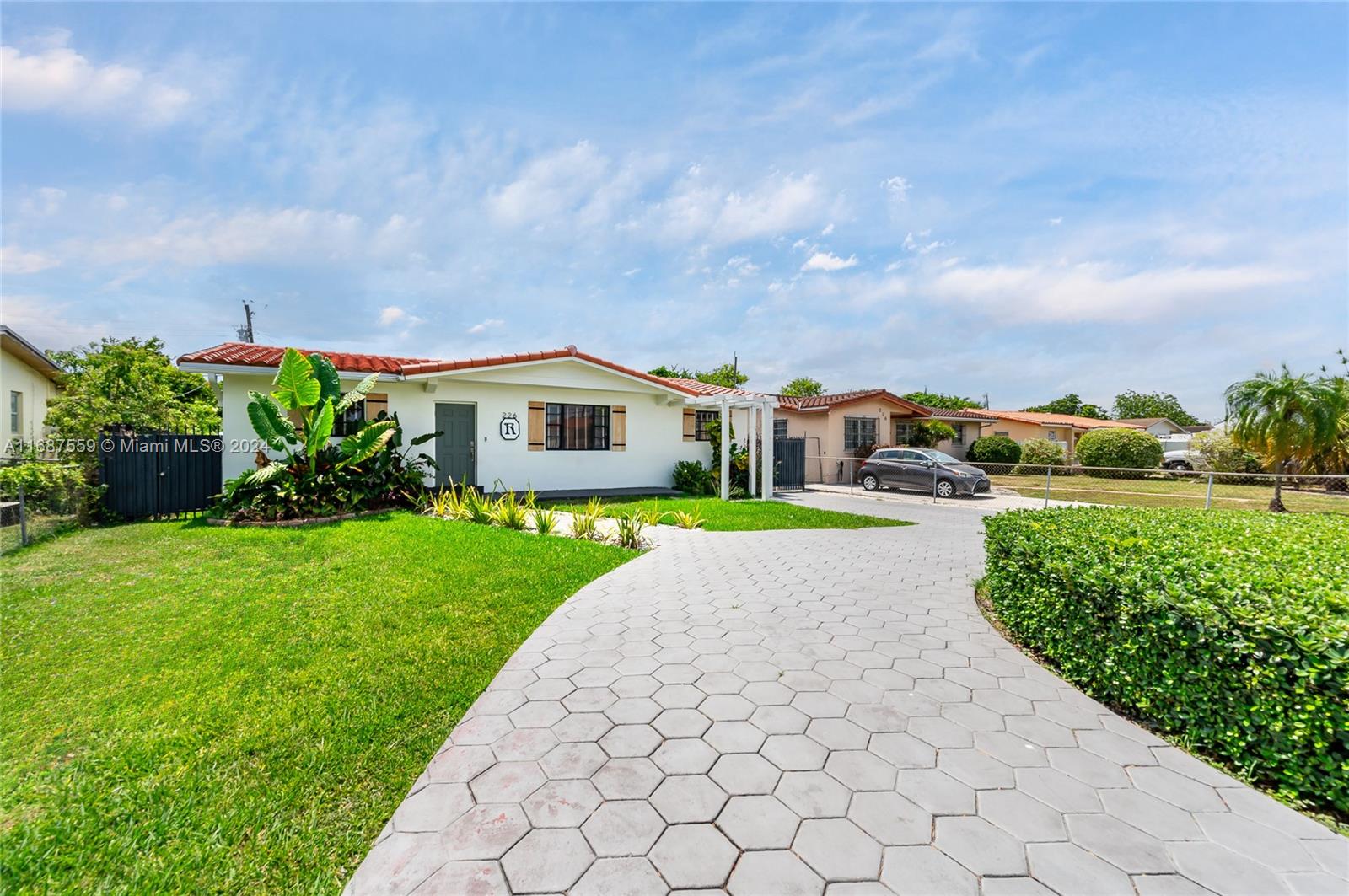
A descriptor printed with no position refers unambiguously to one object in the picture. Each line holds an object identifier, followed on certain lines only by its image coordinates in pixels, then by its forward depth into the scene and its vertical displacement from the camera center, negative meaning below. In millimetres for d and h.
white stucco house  11492 +1105
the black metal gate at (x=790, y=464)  17717 -342
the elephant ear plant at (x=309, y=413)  9773 +837
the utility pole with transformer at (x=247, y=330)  29078 +7027
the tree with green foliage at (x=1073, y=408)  53875 +4424
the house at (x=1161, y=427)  39438 +1711
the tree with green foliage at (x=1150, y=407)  54406 +4475
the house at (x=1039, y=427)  30516 +1432
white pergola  14430 +895
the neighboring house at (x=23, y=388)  15180 +2261
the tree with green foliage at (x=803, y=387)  46875 +5846
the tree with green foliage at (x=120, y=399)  11750 +1548
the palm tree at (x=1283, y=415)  14047 +934
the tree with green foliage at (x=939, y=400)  45438 +4555
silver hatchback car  16562 -667
